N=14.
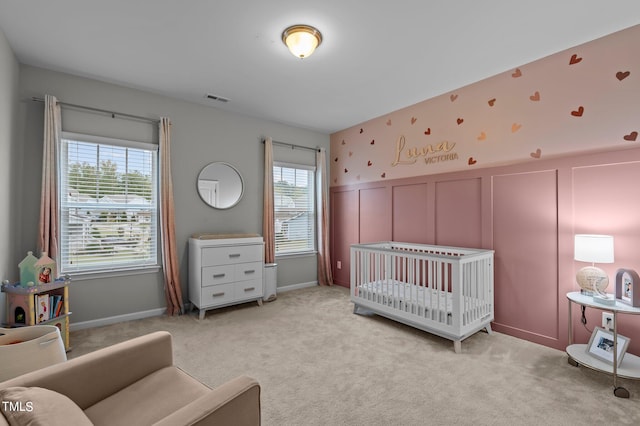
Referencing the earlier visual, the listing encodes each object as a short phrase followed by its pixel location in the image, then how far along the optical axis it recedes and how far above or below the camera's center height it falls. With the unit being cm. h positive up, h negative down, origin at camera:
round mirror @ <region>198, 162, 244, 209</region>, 368 +39
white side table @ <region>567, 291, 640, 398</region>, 188 -103
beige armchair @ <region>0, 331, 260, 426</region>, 90 -67
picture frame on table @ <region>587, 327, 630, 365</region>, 203 -95
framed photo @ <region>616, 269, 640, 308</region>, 197 -52
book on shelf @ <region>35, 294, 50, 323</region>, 231 -74
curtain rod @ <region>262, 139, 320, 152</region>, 429 +106
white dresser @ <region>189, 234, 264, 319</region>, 325 -65
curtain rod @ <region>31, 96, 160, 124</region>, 277 +107
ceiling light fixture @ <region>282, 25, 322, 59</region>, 215 +132
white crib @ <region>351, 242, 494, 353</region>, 247 -81
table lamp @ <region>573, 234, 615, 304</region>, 204 -33
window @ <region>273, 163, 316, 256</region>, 442 +10
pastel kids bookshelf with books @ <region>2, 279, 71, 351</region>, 225 -73
